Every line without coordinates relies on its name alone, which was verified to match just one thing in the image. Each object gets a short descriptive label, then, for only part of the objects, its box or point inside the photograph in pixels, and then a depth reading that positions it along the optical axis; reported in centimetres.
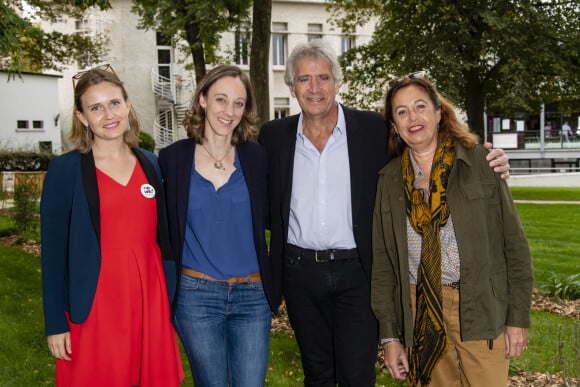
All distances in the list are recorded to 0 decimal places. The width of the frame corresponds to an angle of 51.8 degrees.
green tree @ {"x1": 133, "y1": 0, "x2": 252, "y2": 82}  1248
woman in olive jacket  320
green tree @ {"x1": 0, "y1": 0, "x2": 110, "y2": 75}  2158
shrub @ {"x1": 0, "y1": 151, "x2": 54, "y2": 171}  2764
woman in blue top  345
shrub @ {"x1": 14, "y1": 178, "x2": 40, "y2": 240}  1352
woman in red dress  314
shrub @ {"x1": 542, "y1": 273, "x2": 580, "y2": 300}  837
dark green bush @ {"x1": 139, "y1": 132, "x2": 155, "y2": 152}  2745
